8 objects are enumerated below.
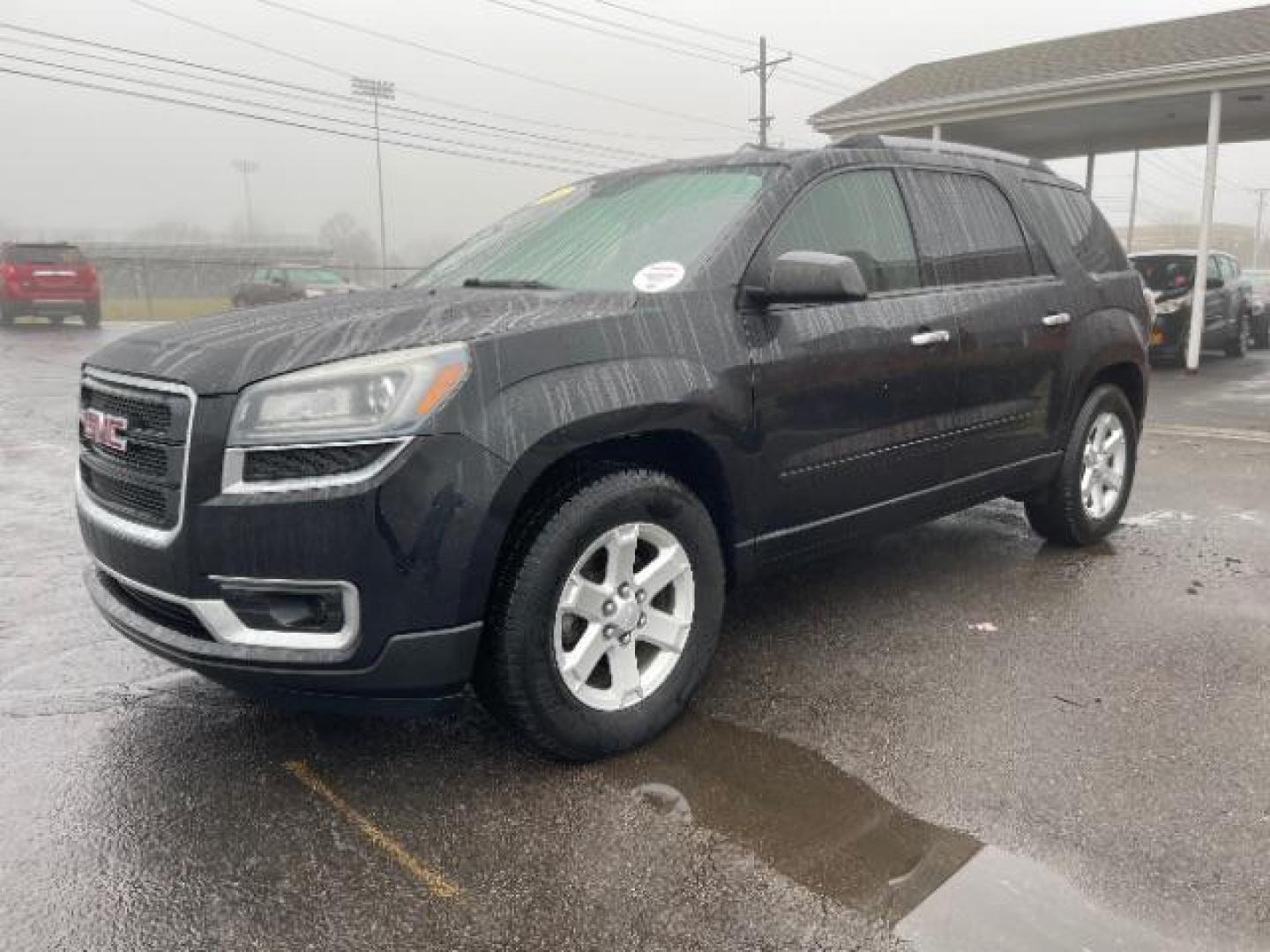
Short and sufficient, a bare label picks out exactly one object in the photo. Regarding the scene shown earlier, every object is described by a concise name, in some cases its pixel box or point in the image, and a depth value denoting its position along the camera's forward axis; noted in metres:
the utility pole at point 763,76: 40.16
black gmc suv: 2.40
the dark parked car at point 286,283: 23.34
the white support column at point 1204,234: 12.79
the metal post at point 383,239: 44.66
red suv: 20.81
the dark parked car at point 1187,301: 13.65
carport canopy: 12.87
